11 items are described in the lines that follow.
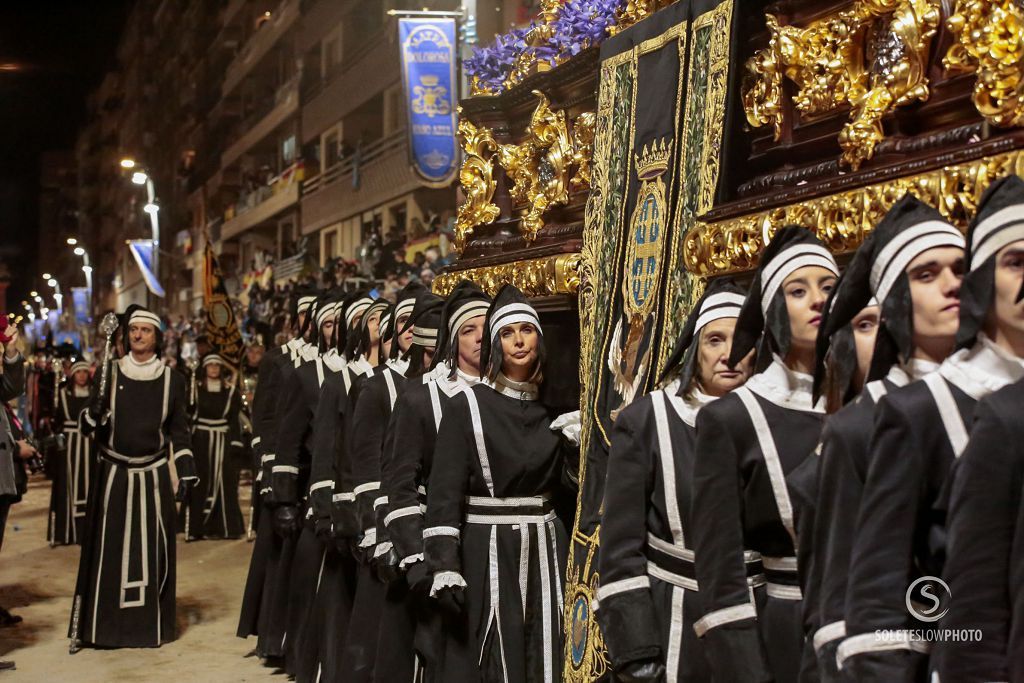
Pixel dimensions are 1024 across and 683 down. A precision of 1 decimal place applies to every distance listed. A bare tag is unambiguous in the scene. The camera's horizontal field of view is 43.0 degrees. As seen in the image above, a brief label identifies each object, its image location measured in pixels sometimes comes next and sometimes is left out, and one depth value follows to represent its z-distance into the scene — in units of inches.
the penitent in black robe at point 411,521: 222.4
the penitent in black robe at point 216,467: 565.9
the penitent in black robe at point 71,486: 556.1
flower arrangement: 243.3
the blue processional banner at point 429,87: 492.1
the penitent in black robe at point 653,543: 151.2
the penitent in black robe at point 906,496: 105.8
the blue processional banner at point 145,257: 1212.0
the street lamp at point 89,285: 3065.9
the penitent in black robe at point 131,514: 358.6
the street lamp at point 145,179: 1350.9
